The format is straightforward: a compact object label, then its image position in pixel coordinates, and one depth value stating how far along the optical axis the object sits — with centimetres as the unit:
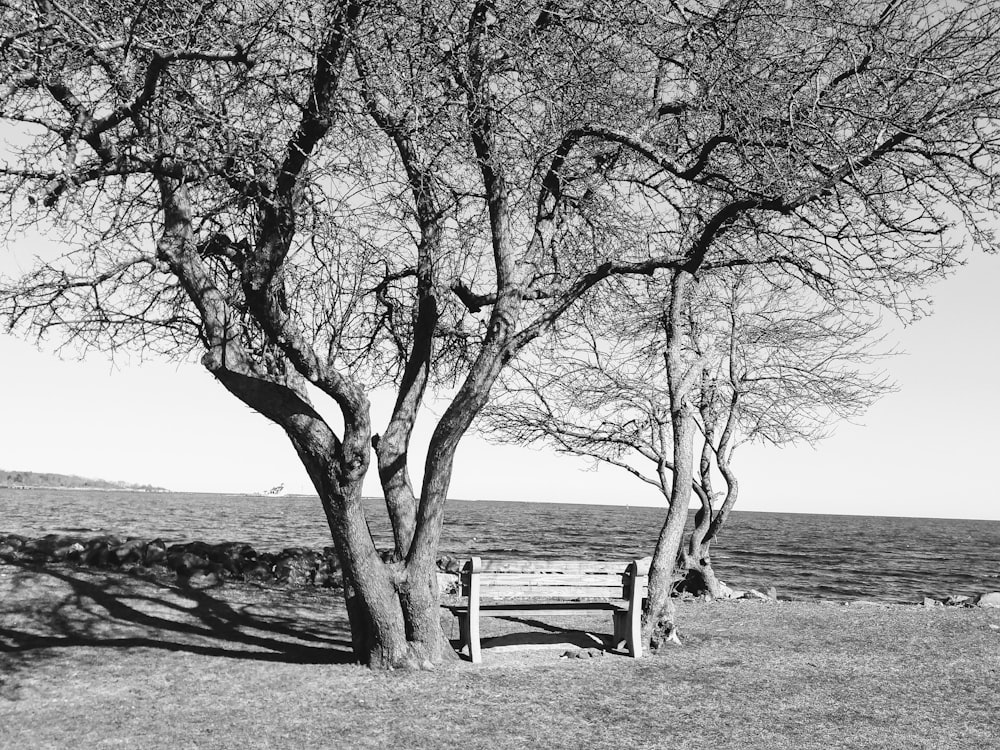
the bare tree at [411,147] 791
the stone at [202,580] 1398
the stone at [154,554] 1572
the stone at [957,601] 1971
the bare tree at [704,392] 1586
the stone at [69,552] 1605
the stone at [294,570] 1631
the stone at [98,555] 1559
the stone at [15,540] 1705
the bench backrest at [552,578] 991
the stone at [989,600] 1872
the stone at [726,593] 1886
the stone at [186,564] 1520
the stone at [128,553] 1578
